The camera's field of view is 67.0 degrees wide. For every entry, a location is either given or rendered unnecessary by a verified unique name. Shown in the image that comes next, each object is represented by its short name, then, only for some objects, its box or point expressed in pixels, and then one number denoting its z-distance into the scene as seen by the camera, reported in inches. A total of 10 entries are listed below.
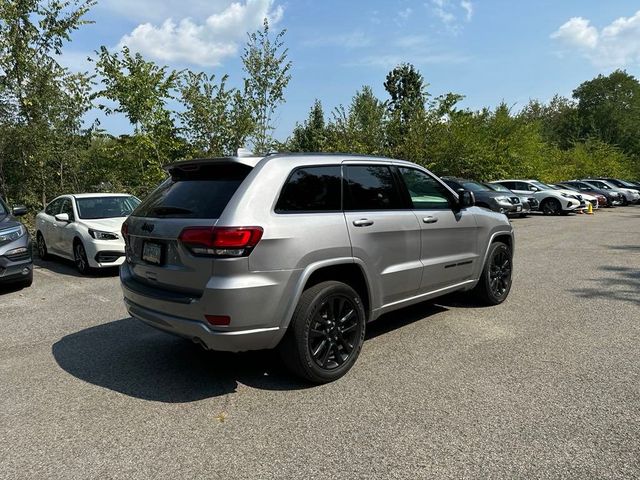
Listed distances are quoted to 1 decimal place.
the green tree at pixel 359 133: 1019.9
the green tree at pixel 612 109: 2810.0
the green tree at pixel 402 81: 2251.0
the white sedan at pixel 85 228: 330.4
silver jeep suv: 131.6
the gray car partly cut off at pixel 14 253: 274.7
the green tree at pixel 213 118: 557.0
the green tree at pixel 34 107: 490.6
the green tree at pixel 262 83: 590.2
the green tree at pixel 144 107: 522.9
